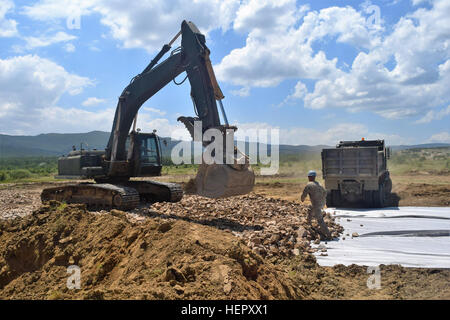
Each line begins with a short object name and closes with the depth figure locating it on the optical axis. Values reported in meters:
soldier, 8.94
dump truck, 13.48
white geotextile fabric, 7.17
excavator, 9.83
